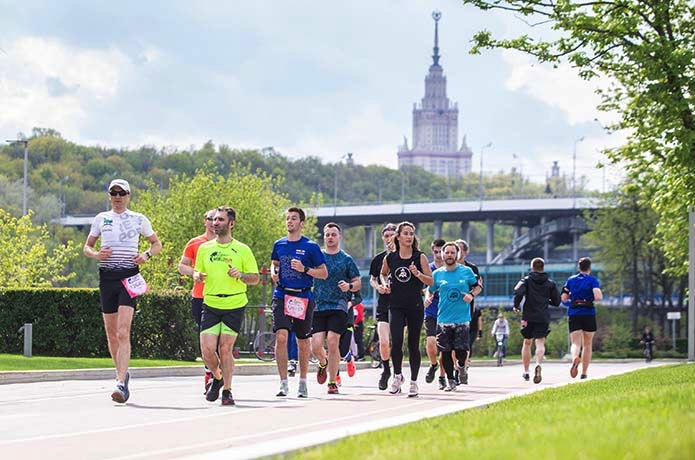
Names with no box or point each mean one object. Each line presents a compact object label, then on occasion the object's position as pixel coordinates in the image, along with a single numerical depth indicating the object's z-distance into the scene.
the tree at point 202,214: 77.50
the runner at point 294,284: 15.93
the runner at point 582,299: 22.77
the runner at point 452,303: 18.42
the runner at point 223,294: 14.64
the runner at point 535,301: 22.16
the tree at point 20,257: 63.47
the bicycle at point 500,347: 45.94
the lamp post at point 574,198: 138.38
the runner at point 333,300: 17.08
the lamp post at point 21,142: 60.72
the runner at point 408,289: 16.78
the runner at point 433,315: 20.06
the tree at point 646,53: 27.19
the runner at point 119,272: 14.77
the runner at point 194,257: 16.33
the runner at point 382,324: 17.73
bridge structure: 139.88
